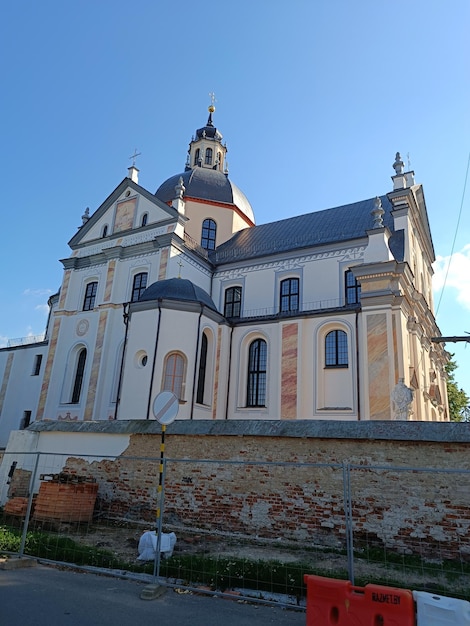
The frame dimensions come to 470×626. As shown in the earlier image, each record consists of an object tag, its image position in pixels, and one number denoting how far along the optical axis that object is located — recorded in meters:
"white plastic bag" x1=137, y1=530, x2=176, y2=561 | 7.40
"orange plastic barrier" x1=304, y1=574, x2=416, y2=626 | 4.33
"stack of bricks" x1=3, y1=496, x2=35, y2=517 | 10.70
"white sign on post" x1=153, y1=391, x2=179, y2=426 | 7.56
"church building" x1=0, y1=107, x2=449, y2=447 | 18.55
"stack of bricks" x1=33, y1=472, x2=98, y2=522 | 10.12
